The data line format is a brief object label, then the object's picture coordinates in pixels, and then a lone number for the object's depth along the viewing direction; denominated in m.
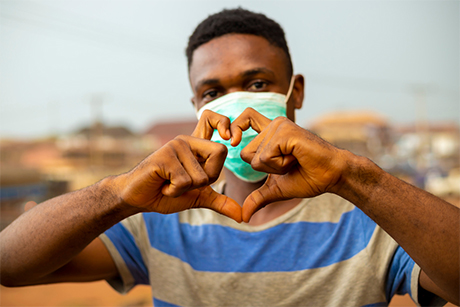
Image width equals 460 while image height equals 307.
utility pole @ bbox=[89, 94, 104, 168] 14.76
